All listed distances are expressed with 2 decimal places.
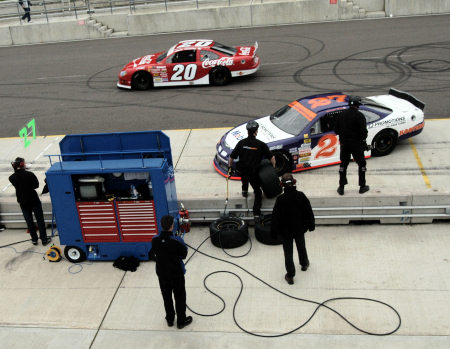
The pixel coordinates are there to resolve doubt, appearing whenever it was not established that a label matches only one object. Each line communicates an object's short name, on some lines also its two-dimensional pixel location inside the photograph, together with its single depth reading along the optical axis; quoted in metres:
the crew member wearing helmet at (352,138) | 8.30
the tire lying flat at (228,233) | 7.95
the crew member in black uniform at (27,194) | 7.98
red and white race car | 15.96
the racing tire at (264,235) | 7.92
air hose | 6.14
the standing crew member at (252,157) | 8.13
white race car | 9.88
